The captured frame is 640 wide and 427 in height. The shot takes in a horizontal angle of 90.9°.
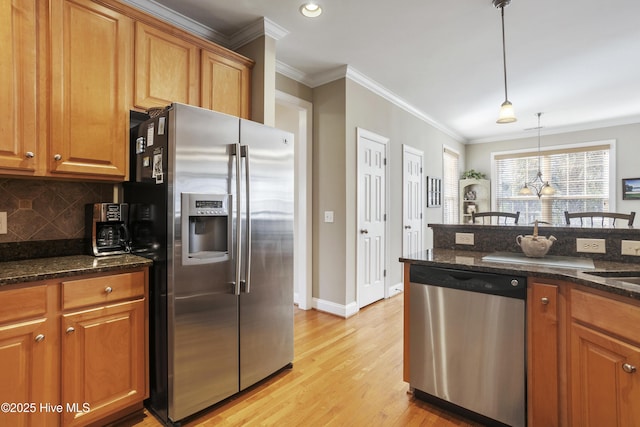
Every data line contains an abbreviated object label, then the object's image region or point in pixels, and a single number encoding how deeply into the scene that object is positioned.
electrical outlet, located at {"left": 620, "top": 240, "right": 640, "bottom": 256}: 1.73
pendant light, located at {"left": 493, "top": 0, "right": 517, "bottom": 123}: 2.32
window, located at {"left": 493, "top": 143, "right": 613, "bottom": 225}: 5.77
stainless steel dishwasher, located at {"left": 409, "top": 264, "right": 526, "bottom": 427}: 1.59
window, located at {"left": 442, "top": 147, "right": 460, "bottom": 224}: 6.15
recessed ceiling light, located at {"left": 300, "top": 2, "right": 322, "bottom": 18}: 2.36
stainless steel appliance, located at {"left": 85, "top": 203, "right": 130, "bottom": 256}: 1.95
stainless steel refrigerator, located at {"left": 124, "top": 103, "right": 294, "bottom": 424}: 1.68
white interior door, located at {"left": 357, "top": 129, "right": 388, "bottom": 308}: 3.64
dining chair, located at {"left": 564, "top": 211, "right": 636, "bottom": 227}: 2.79
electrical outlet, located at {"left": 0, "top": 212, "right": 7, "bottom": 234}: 1.78
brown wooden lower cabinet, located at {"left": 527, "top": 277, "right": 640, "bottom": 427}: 1.23
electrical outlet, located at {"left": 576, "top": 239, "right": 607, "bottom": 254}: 1.83
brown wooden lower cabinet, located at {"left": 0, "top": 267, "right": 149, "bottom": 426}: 1.37
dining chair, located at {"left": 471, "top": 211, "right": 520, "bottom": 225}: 3.14
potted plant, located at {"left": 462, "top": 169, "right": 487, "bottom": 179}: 6.86
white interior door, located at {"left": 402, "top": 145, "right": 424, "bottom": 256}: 4.54
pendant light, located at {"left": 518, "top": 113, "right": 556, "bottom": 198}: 5.95
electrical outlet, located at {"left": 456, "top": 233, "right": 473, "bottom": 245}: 2.25
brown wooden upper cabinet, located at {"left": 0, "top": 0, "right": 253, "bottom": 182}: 1.56
